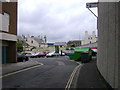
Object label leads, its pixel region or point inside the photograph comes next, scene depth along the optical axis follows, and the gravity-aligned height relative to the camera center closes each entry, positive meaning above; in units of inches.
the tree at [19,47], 1706.0 -27.9
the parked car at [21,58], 688.6 -79.3
